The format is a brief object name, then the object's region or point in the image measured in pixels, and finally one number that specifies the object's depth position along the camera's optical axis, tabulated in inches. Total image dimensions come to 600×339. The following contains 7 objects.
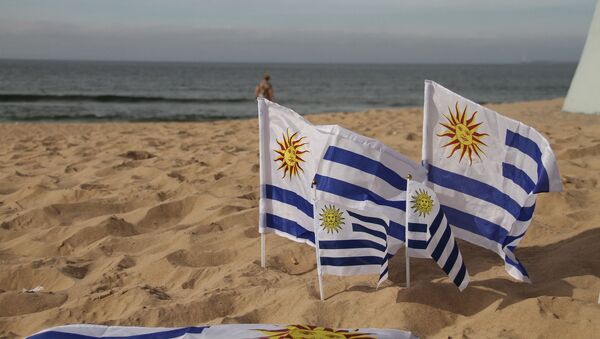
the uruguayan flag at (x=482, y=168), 137.4
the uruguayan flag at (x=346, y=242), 132.7
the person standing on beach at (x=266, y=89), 632.4
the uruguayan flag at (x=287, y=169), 145.3
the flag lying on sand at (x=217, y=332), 108.0
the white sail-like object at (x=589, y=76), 434.6
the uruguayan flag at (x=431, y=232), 131.3
